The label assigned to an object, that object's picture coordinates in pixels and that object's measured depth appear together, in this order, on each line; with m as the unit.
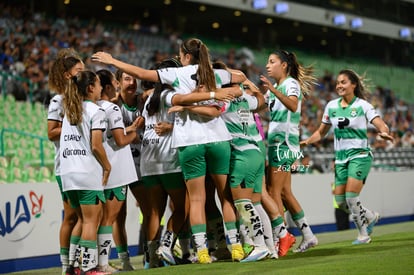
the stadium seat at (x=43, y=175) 24.48
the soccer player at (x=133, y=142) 14.96
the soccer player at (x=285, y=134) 16.06
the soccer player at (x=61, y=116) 13.70
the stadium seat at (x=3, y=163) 23.92
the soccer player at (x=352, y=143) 17.77
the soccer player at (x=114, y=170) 13.46
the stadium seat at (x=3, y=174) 23.37
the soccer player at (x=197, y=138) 13.37
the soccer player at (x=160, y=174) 14.35
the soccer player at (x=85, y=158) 12.91
